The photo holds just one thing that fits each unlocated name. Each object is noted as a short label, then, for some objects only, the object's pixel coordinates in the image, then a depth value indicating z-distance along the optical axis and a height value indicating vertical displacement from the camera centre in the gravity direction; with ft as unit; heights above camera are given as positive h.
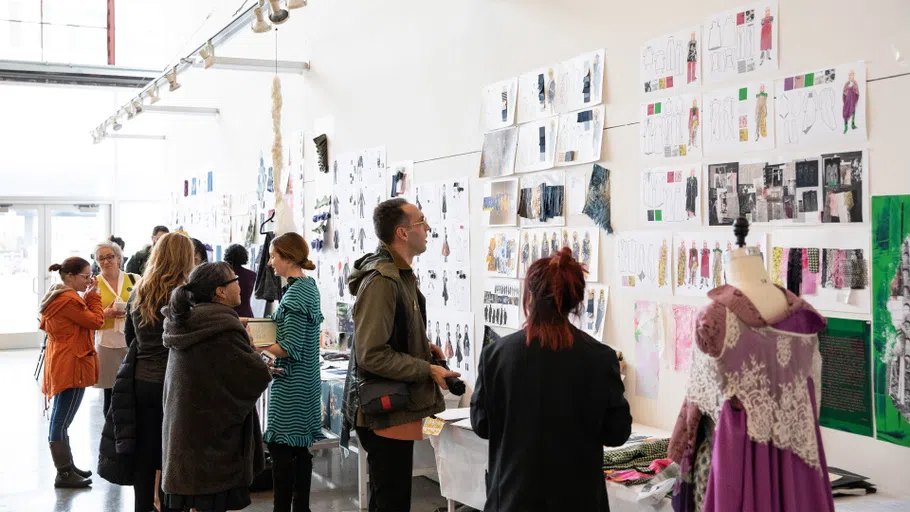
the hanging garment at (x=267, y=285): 22.09 -0.93
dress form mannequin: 8.41 -0.30
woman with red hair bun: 8.46 -1.45
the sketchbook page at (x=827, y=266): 10.46 -0.23
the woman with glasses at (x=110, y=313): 20.29 -1.47
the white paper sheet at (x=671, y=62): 12.63 +2.71
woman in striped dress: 14.51 -2.20
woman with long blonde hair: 14.11 -1.75
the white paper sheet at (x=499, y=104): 16.52 +2.72
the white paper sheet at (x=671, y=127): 12.63 +1.76
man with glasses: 11.10 -1.37
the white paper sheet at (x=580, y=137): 14.40 +1.84
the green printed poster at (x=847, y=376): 10.50 -1.54
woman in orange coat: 19.03 -2.15
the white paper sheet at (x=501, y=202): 16.56 +0.86
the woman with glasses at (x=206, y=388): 12.32 -1.97
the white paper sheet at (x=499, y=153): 16.50 +1.79
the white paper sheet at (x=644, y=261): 13.23 -0.20
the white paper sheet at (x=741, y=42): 11.55 +2.75
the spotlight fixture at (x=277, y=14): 18.79 +4.96
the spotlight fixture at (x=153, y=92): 30.71 +5.41
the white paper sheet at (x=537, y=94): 15.53 +2.73
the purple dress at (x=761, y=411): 8.22 -1.52
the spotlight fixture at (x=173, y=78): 27.66 +5.26
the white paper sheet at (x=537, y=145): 15.47 +1.82
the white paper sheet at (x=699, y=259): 12.22 -0.17
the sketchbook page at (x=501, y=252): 16.62 -0.09
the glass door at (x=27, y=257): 45.80 -0.48
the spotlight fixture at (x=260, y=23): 19.89 +5.02
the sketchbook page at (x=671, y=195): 12.65 +0.76
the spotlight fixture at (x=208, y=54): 24.36 +5.31
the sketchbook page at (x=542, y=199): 15.31 +0.86
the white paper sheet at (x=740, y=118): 11.57 +1.73
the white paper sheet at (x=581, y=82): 14.38 +2.74
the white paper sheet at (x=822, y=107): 10.49 +1.71
